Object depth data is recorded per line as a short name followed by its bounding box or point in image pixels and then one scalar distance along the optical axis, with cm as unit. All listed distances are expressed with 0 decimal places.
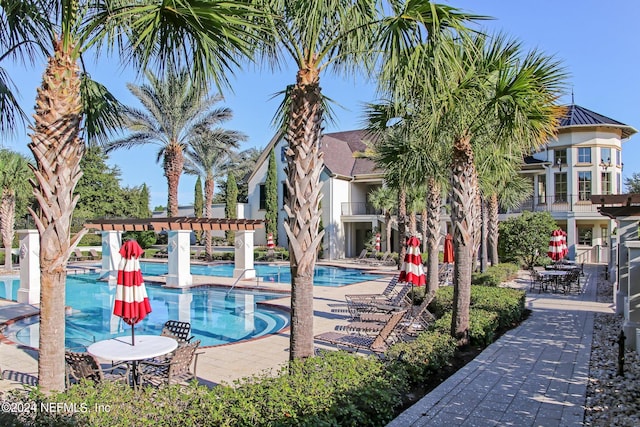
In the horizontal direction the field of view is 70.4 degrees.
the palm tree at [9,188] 2598
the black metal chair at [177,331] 768
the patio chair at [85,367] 590
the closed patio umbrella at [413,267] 1070
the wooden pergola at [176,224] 1933
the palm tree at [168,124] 2377
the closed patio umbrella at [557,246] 1836
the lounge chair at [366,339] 813
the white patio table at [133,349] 604
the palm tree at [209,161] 2931
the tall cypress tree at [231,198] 3828
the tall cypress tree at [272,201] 3584
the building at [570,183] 3078
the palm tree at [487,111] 796
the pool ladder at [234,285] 1859
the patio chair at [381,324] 910
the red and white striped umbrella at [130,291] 671
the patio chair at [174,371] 620
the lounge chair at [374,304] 1115
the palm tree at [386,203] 3082
